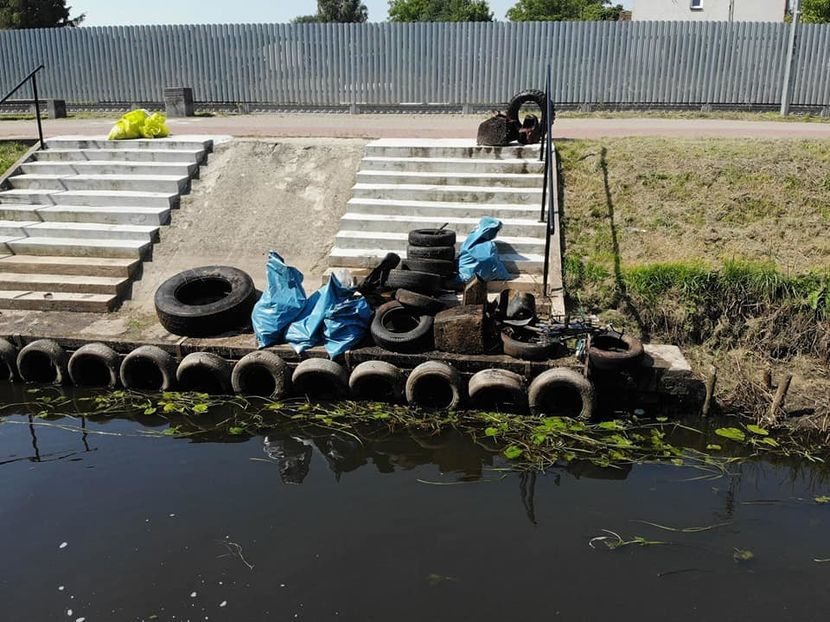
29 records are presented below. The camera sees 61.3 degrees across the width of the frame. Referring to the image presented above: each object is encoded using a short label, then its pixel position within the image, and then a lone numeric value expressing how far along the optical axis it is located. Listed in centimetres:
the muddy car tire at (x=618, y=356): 704
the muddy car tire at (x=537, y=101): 1095
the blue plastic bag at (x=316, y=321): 780
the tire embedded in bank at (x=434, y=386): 724
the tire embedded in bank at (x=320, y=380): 752
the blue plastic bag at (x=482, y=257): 870
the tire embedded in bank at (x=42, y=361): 810
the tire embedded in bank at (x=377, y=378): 740
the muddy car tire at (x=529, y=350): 724
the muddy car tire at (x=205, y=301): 819
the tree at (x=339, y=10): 6000
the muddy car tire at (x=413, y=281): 811
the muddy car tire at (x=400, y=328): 757
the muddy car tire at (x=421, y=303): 784
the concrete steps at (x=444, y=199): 945
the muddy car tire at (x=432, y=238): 863
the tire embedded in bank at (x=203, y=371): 773
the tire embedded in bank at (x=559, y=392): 696
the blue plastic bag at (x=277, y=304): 795
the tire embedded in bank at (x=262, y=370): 764
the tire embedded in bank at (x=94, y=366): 795
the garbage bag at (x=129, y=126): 1202
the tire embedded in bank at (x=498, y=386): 708
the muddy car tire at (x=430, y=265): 847
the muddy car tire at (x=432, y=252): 856
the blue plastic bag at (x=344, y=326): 772
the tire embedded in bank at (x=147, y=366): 784
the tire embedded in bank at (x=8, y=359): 823
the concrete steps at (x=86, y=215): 953
